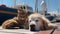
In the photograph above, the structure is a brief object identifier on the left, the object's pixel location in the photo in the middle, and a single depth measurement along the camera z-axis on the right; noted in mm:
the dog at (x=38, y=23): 821
